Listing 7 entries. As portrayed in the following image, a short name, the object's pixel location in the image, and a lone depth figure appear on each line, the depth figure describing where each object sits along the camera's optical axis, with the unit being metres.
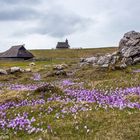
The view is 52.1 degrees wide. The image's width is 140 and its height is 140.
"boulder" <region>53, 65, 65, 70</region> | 24.69
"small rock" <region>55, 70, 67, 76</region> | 18.55
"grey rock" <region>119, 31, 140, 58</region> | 22.62
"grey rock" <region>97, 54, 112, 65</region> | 23.75
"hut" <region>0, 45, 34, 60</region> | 52.72
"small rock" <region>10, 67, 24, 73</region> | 24.50
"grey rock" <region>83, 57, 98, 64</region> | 28.85
